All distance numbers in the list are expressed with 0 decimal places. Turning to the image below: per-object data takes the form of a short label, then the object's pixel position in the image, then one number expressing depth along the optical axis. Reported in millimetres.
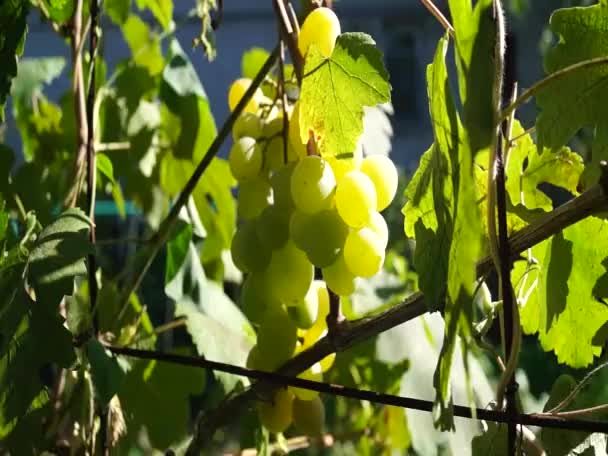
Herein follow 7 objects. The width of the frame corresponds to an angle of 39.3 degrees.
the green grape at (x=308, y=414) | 540
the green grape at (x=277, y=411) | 534
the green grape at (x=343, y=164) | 462
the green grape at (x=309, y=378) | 527
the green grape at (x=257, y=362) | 526
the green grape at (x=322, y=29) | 458
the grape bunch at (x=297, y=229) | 450
